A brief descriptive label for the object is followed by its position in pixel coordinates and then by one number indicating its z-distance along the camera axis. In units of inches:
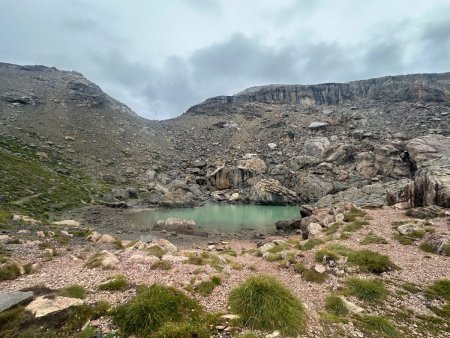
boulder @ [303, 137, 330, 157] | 4174.7
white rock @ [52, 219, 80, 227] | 1482.8
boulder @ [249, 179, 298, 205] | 3238.2
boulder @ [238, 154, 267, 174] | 3884.8
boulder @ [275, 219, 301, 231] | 1844.2
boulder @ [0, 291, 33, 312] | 375.9
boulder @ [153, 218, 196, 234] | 1765.5
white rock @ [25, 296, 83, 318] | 361.7
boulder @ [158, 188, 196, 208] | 2768.2
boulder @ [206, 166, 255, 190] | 3661.4
